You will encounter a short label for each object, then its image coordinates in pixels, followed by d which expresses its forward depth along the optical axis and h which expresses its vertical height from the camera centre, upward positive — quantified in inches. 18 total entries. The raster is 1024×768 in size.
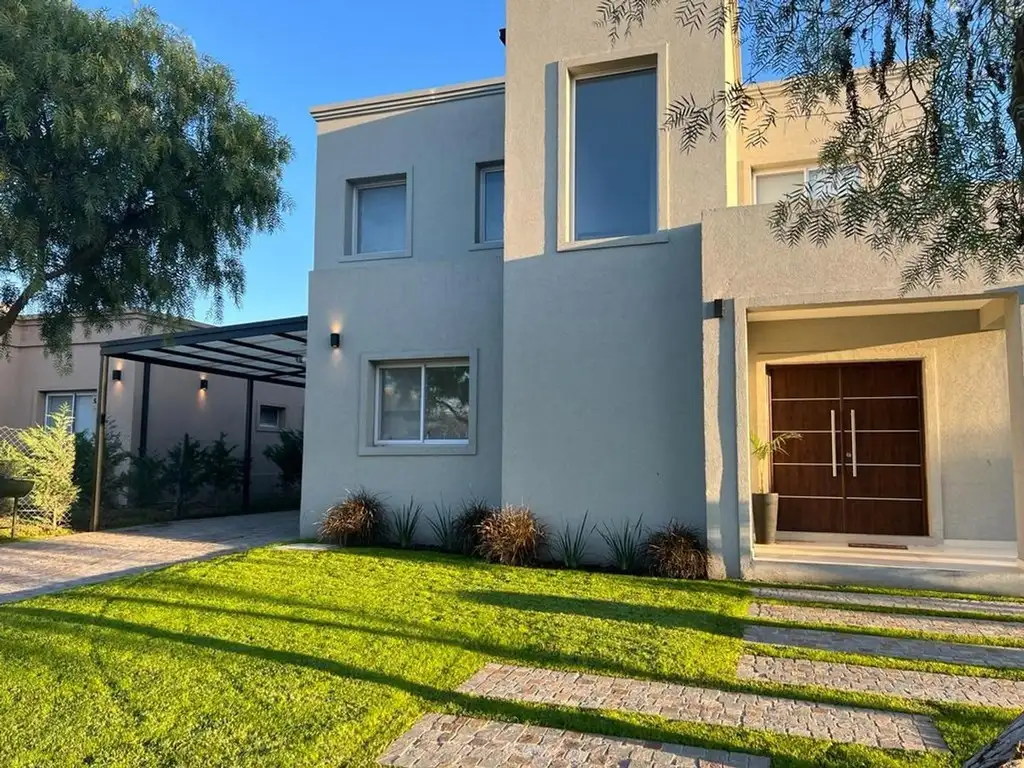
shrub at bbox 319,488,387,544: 397.7 -41.7
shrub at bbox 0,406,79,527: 479.2 -15.8
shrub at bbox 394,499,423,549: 401.4 -43.9
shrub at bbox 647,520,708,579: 311.4 -46.0
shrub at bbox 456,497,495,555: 370.9 -41.8
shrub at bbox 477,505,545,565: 341.1 -43.5
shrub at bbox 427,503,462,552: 386.9 -45.4
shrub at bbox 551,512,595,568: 342.0 -47.5
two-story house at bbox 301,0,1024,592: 315.9 +56.1
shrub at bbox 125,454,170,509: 589.9 -32.1
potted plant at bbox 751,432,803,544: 364.2 -31.4
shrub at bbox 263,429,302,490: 698.2 -12.9
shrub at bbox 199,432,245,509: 638.5 -25.8
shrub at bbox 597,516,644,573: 331.9 -45.5
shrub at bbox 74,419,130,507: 554.3 -20.9
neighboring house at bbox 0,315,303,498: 646.5 +39.8
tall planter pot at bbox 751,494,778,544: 363.9 -34.7
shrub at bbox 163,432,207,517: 600.4 -25.3
